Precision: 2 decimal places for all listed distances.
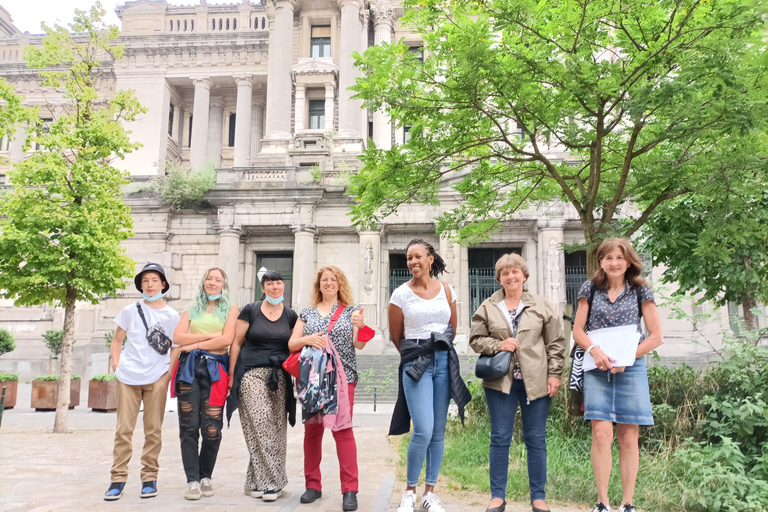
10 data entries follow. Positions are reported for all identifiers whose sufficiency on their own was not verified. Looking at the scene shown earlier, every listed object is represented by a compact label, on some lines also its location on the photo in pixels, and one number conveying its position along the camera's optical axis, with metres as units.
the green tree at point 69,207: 10.89
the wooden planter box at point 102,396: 14.64
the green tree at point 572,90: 6.04
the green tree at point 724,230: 6.73
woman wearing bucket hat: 5.49
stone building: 24.17
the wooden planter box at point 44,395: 14.86
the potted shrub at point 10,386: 14.95
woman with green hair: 5.43
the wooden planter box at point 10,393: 15.09
